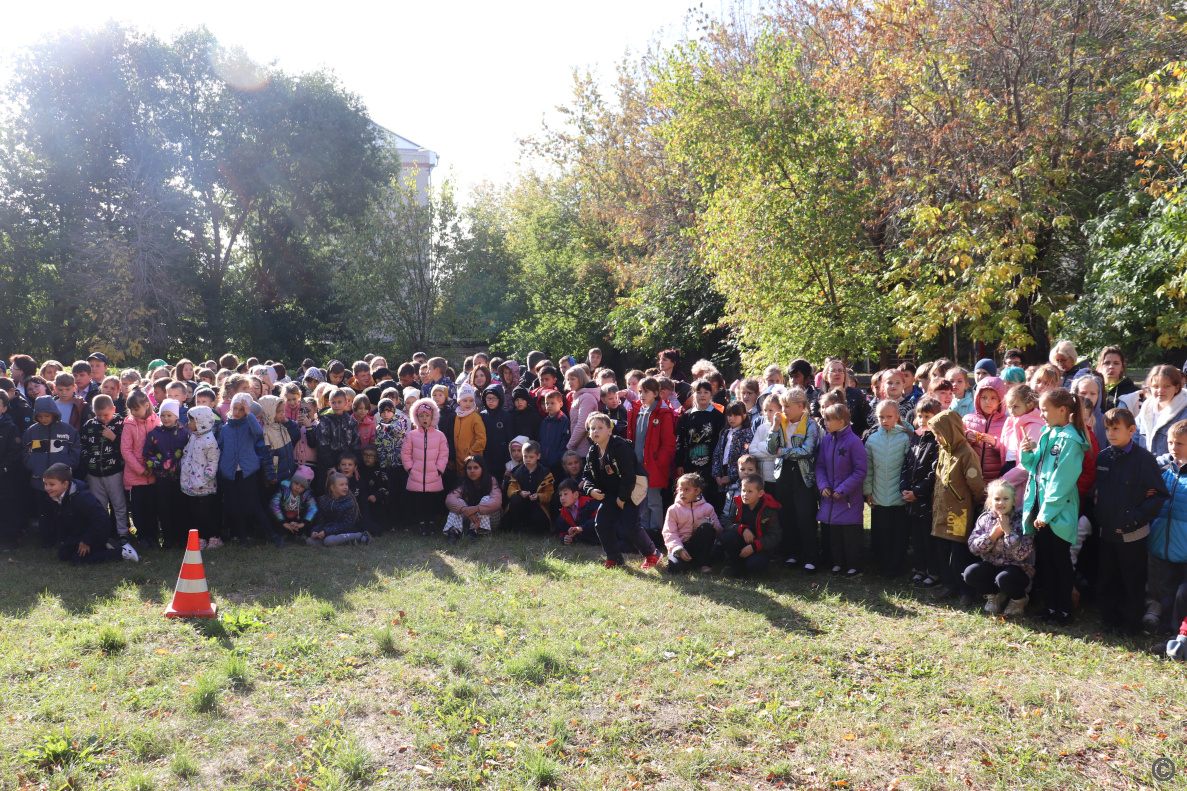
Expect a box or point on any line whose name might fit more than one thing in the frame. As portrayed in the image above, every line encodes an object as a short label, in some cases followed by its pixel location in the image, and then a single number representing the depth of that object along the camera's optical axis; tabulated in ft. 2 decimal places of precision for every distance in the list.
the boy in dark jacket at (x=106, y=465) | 25.75
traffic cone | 19.43
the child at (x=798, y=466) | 23.73
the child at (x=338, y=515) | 27.55
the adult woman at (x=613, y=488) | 23.97
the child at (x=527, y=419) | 31.17
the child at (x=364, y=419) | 29.07
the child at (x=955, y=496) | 20.49
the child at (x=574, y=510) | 27.86
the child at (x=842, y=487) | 22.94
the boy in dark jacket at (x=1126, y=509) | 17.58
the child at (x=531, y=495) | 28.96
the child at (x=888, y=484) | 22.61
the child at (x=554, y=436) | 30.22
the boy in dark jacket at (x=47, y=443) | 25.44
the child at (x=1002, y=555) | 18.86
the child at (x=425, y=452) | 29.07
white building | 155.12
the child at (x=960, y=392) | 23.81
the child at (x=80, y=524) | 24.03
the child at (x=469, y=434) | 30.27
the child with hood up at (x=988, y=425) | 21.09
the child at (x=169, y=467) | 26.00
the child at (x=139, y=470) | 25.86
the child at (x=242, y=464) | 26.53
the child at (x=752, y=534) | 22.91
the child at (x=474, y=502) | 28.71
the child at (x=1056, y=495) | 18.21
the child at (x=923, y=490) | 21.72
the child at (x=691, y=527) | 23.47
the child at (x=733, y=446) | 24.98
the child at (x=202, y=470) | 26.08
